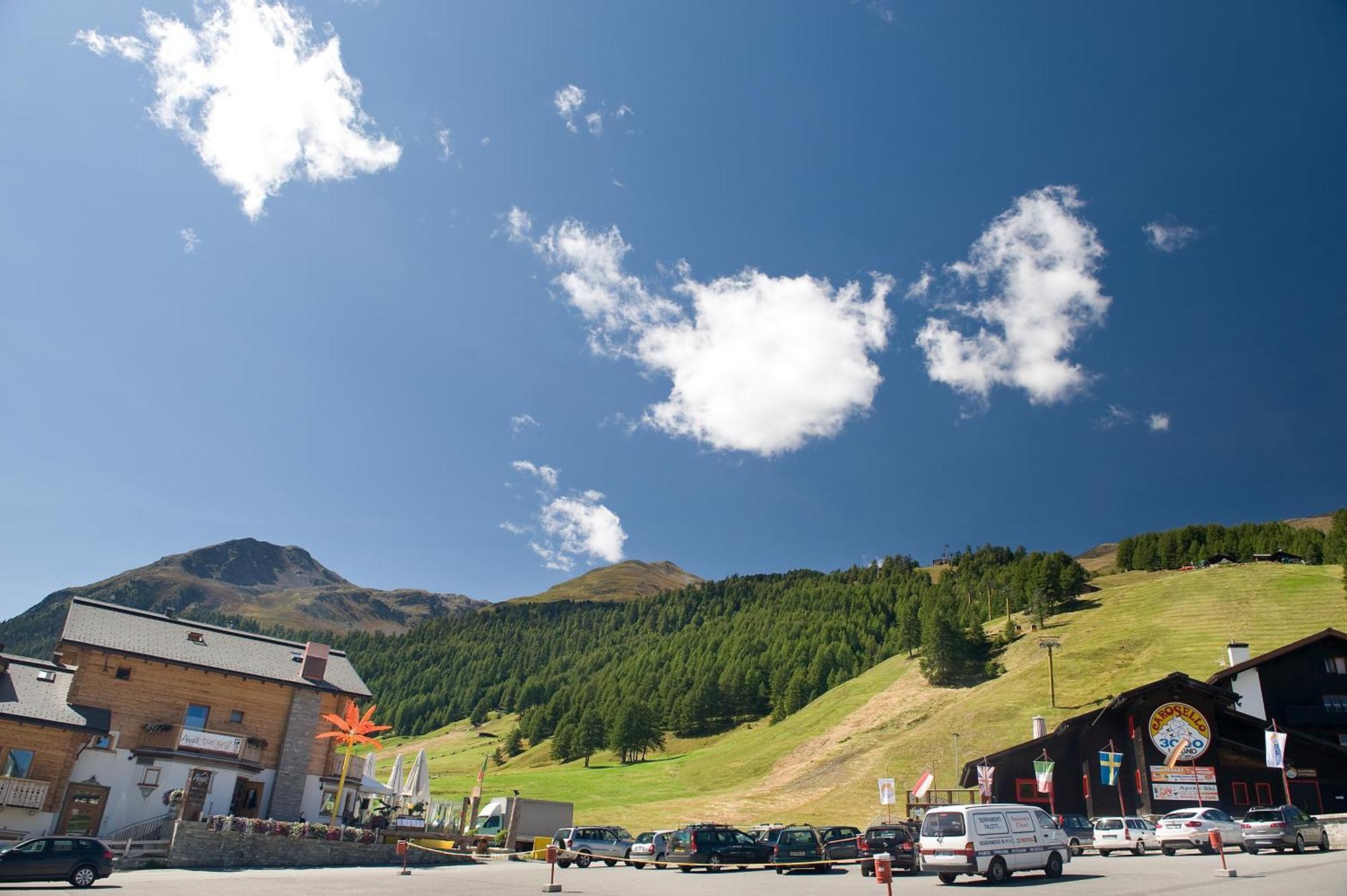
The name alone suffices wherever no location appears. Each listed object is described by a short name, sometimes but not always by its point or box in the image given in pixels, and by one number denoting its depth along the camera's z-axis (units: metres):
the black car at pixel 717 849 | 30.34
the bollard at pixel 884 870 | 15.56
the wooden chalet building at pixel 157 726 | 34.75
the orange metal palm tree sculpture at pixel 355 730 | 36.75
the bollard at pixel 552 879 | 21.19
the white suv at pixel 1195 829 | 30.83
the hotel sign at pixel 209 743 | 38.28
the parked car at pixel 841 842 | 30.20
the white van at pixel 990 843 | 20.59
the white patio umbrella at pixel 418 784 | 47.25
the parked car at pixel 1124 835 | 32.97
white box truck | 43.44
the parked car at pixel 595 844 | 36.22
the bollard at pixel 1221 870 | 20.98
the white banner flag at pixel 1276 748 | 39.19
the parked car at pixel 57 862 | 22.84
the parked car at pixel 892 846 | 26.80
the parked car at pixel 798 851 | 29.03
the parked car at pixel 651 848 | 34.31
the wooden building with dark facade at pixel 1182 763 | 46.03
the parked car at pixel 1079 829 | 36.59
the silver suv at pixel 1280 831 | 29.72
